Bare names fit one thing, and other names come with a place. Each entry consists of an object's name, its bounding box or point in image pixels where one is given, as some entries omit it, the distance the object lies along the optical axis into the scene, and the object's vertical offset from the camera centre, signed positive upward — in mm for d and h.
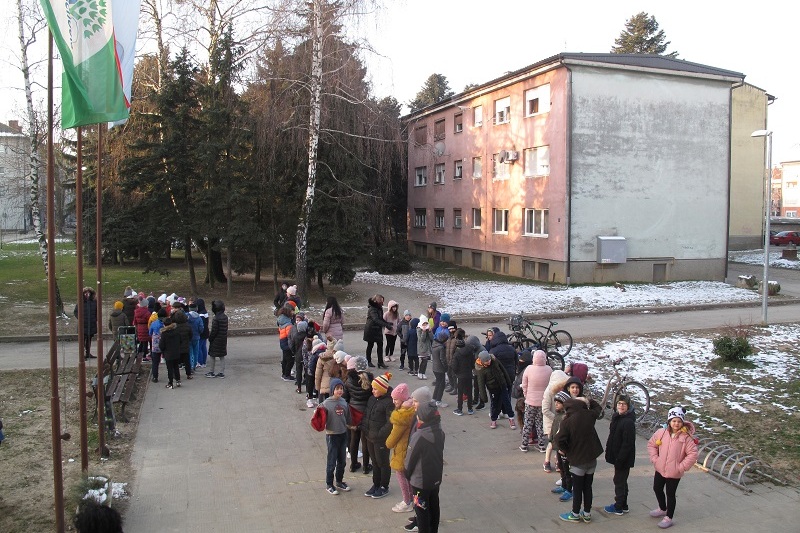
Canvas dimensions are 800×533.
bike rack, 8125 -3002
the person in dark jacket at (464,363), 10547 -2072
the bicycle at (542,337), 14336 -2329
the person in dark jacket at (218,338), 13055 -2102
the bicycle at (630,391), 10507 -2552
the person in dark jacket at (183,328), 12280 -1784
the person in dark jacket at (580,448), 6930 -2270
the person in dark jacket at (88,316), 14625 -1862
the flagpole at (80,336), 7363 -1188
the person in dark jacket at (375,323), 13992 -1893
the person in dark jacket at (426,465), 6312 -2244
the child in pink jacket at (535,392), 8773 -2122
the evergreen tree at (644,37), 59594 +18487
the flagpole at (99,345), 8359 -1461
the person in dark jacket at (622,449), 7152 -2347
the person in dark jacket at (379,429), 7566 -2263
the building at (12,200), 51719 +3310
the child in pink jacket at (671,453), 6746 -2266
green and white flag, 6392 +1793
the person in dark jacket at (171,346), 12039 -2084
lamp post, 17703 -467
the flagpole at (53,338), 6023 -992
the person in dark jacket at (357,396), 8070 -2019
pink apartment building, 28688 +3234
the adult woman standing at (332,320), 13539 -1773
